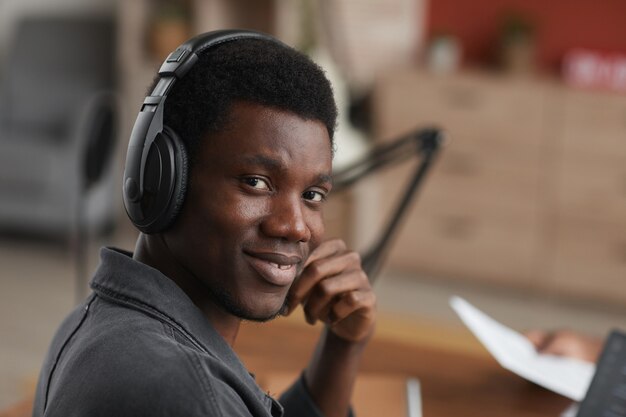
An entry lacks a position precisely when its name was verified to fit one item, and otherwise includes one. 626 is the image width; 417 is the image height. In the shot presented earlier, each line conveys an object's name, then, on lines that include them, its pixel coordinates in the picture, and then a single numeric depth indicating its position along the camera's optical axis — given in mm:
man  1649
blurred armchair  7238
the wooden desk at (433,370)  2204
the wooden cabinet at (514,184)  6669
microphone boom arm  2324
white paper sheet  2220
